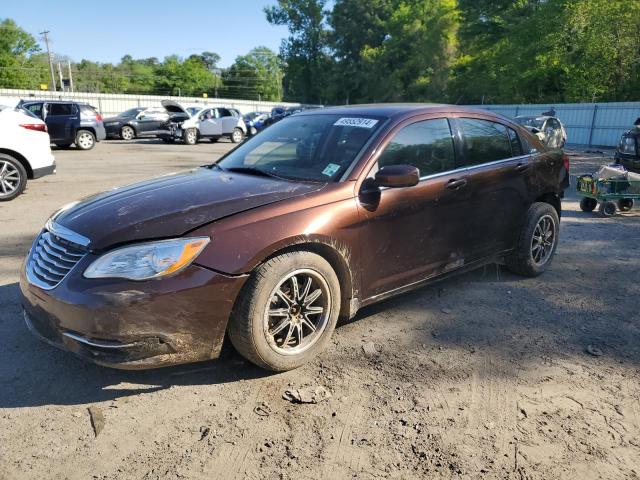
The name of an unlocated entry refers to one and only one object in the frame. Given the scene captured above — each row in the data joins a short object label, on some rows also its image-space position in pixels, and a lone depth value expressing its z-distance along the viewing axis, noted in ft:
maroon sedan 8.72
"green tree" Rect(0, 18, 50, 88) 217.15
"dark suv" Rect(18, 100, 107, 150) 58.44
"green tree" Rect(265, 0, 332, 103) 235.81
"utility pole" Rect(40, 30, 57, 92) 230.99
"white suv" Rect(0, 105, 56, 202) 27.17
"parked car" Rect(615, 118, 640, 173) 29.96
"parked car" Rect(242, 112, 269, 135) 102.54
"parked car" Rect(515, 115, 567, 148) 54.44
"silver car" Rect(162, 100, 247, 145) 76.95
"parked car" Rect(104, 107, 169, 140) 81.00
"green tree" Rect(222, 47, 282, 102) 341.82
